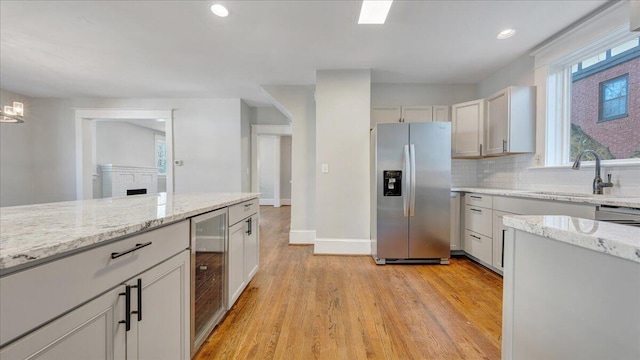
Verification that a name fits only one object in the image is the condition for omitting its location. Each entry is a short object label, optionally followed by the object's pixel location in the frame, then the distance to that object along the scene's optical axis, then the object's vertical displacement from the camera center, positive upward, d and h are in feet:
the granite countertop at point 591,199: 4.82 -0.49
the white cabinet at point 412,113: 11.69 +3.00
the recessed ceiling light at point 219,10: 6.92 +4.73
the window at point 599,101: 6.62 +2.30
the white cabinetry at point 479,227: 8.77 -1.88
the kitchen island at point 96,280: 1.83 -1.01
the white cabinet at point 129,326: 2.00 -1.56
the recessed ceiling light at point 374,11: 6.80 +4.74
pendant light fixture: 7.76 +1.95
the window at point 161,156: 25.14 +2.01
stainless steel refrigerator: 9.45 -0.67
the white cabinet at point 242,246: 5.91 -1.89
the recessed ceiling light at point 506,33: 8.04 +4.75
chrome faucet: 6.62 -0.13
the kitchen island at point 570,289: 1.83 -1.01
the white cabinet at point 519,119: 9.09 +2.13
